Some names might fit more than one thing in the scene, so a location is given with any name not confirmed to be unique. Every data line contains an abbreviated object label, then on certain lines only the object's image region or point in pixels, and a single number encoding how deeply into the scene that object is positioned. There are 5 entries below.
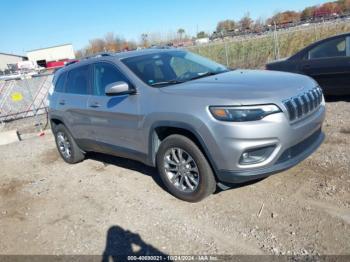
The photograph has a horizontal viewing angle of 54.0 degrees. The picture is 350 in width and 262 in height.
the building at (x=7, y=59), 73.81
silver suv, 3.41
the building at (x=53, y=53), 68.25
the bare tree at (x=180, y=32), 61.36
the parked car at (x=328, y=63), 7.01
